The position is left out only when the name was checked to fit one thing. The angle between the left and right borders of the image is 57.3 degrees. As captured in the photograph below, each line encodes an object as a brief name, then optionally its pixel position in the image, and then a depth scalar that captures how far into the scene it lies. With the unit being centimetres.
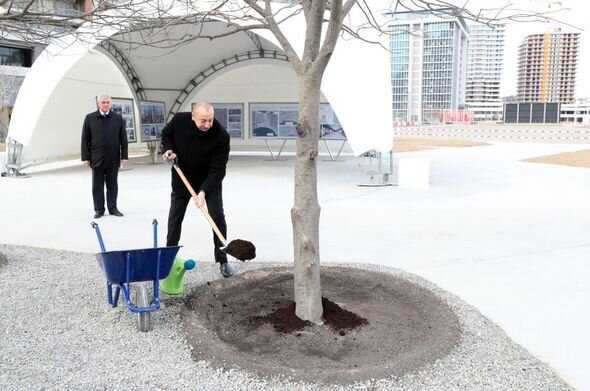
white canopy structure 1134
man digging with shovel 439
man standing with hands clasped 793
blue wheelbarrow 334
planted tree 351
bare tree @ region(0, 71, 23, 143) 3015
